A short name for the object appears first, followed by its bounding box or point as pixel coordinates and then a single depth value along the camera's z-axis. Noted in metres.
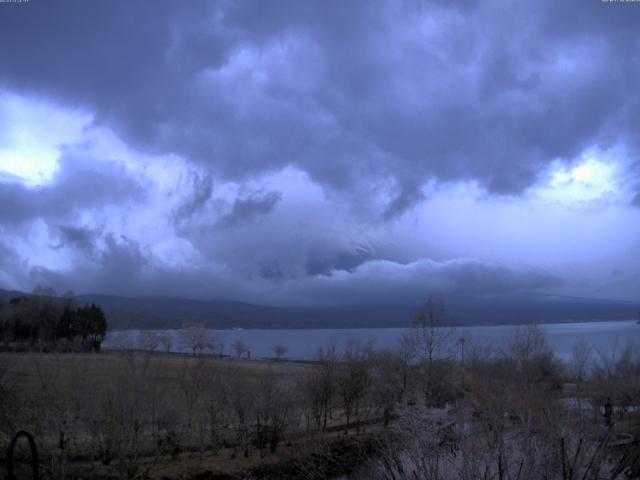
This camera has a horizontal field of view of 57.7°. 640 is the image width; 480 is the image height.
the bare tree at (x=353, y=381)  47.91
